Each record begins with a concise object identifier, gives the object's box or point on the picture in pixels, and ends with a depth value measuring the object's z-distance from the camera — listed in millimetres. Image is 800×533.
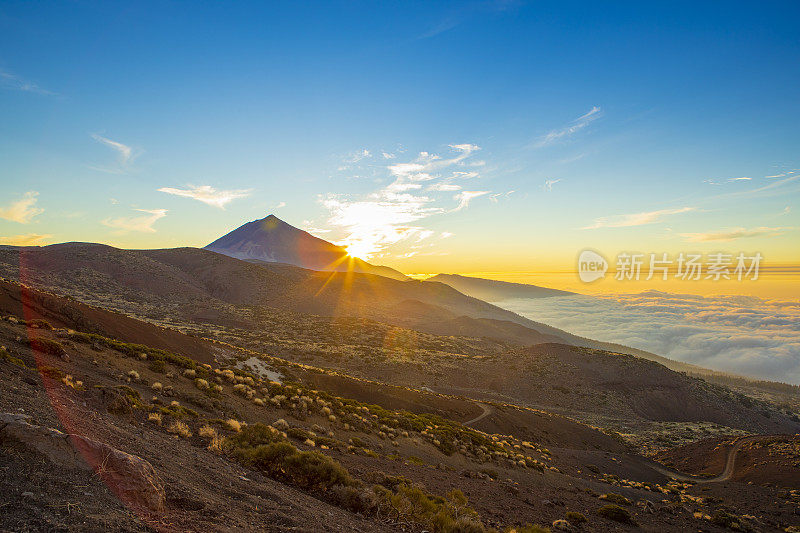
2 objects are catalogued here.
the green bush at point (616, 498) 19906
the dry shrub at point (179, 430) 10742
